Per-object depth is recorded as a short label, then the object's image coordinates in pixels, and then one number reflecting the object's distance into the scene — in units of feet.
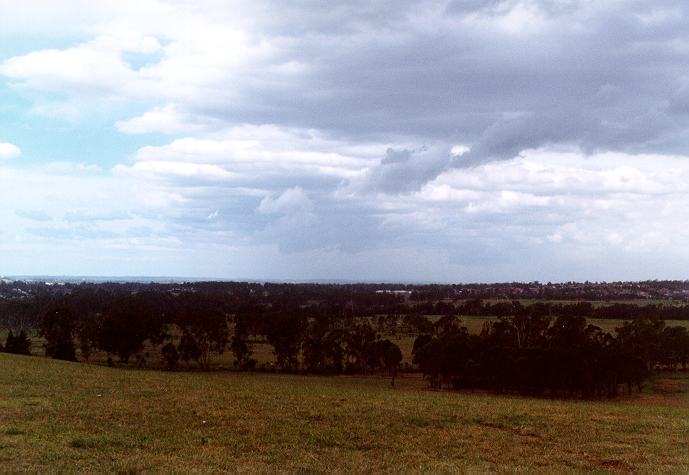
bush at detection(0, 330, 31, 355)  243.81
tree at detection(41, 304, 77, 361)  248.11
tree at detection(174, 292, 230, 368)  284.20
